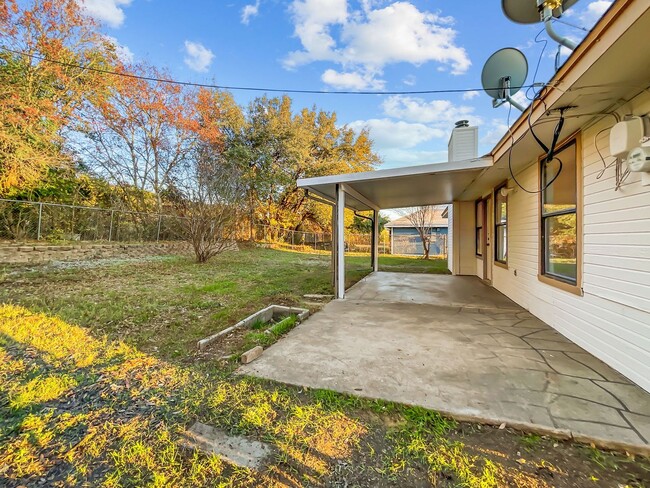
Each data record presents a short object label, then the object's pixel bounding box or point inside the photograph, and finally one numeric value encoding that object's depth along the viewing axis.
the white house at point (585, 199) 2.02
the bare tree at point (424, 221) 14.24
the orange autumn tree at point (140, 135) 11.14
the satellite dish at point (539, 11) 2.71
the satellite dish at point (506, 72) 3.69
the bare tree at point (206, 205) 8.99
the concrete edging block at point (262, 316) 3.10
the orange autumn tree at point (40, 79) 6.94
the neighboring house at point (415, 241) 18.20
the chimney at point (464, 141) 7.25
